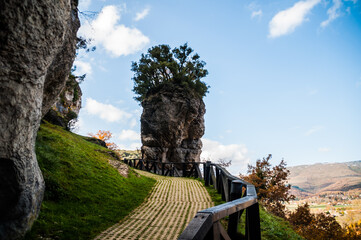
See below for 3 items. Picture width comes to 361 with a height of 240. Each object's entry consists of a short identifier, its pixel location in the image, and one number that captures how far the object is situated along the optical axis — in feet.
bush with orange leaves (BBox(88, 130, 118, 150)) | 153.33
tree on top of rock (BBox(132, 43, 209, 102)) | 92.99
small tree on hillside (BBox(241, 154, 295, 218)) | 57.00
